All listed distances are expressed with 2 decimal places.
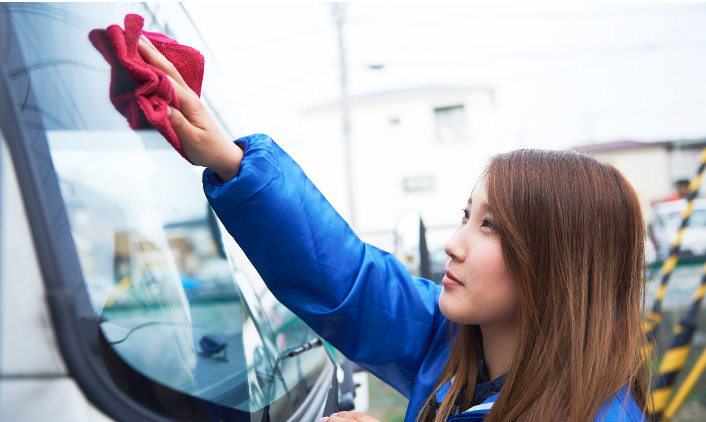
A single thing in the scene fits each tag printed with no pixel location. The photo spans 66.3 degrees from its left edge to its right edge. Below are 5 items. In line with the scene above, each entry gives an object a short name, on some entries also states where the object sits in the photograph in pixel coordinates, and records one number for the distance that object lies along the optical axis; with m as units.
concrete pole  9.77
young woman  0.91
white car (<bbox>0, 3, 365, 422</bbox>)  0.68
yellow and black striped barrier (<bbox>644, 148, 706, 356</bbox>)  3.87
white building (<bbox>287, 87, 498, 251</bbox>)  17.12
